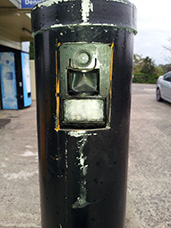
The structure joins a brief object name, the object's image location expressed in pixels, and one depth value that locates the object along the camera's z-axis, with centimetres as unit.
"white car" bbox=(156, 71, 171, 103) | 854
